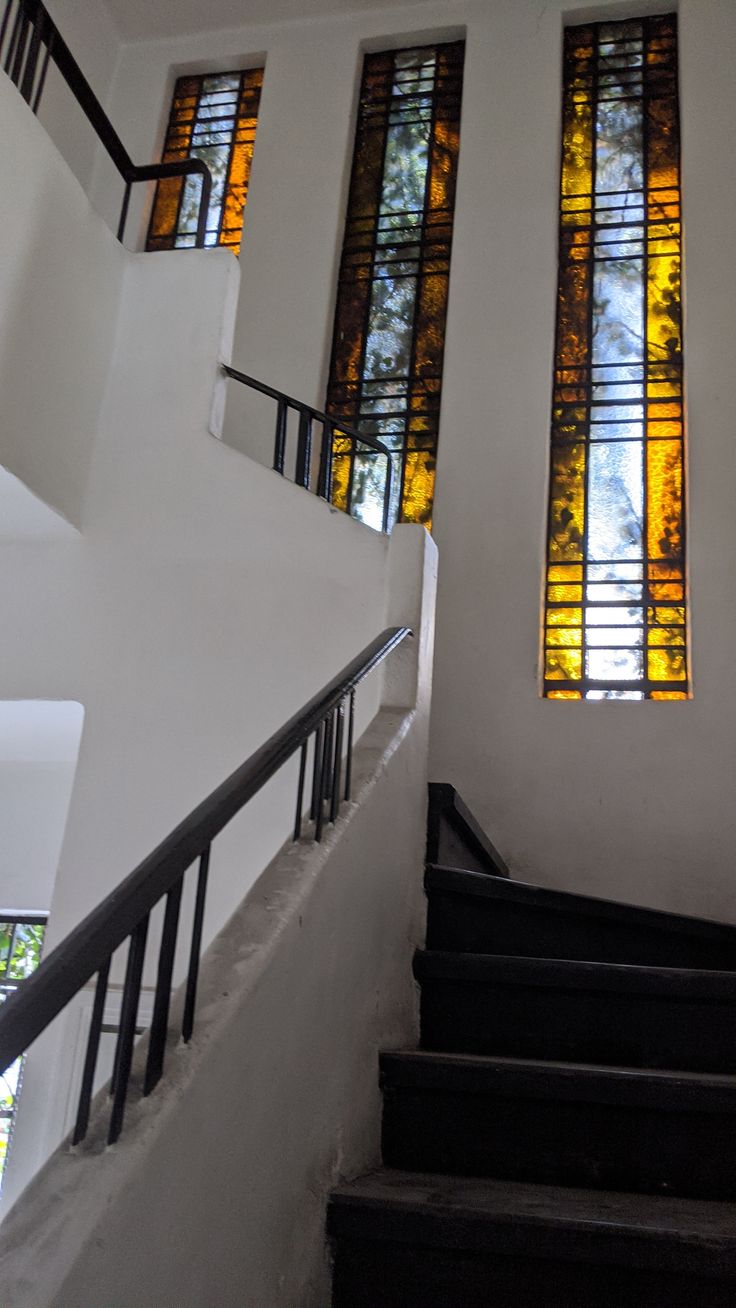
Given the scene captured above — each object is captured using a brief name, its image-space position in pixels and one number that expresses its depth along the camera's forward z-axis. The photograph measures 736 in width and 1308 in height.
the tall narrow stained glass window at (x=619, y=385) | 4.93
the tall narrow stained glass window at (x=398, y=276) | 5.51
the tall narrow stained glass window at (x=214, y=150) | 6.29
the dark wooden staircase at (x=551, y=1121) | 1.76
